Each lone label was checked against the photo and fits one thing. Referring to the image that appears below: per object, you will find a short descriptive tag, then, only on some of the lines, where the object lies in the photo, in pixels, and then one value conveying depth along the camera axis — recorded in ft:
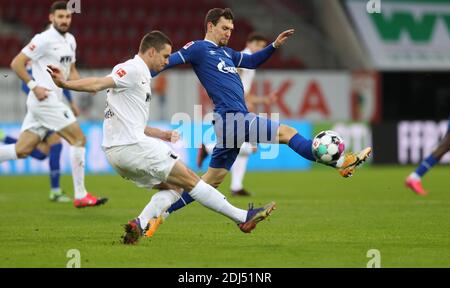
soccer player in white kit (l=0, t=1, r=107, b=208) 73.51
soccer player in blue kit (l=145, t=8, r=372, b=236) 56.90
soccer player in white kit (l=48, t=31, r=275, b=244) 50.21
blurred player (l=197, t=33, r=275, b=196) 86.79
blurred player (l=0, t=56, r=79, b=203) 81.46
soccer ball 55.67
